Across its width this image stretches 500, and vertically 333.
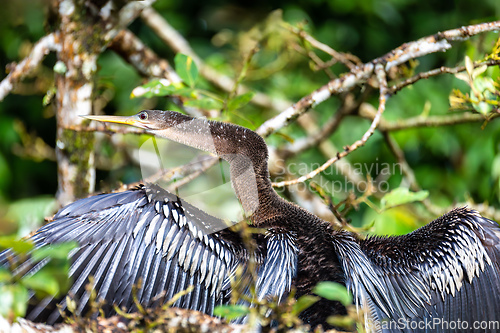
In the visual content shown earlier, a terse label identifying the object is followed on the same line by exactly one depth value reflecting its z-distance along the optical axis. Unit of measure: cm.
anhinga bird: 906
